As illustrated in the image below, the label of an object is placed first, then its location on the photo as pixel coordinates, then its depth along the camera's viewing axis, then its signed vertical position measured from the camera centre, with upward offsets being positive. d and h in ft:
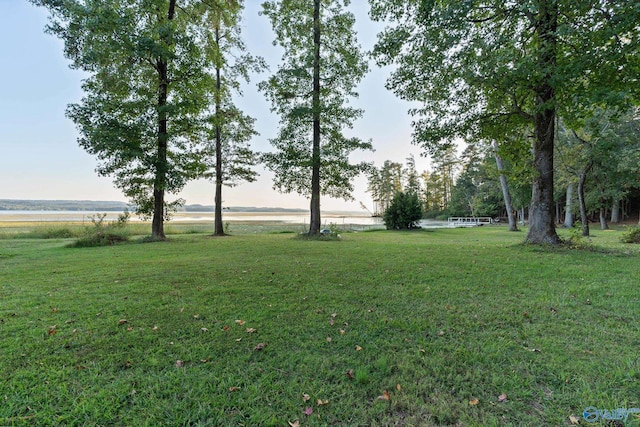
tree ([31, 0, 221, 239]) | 27.73 +14.89
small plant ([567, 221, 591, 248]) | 22.74 -2.38
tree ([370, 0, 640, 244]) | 16.76 +10.82
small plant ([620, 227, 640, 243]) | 29.37 -2.54
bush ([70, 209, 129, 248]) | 30.18 -2.61
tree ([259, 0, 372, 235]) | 35.81 +17.63
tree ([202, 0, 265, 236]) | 43.04 +15.22
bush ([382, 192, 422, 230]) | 62.03 -0.01
